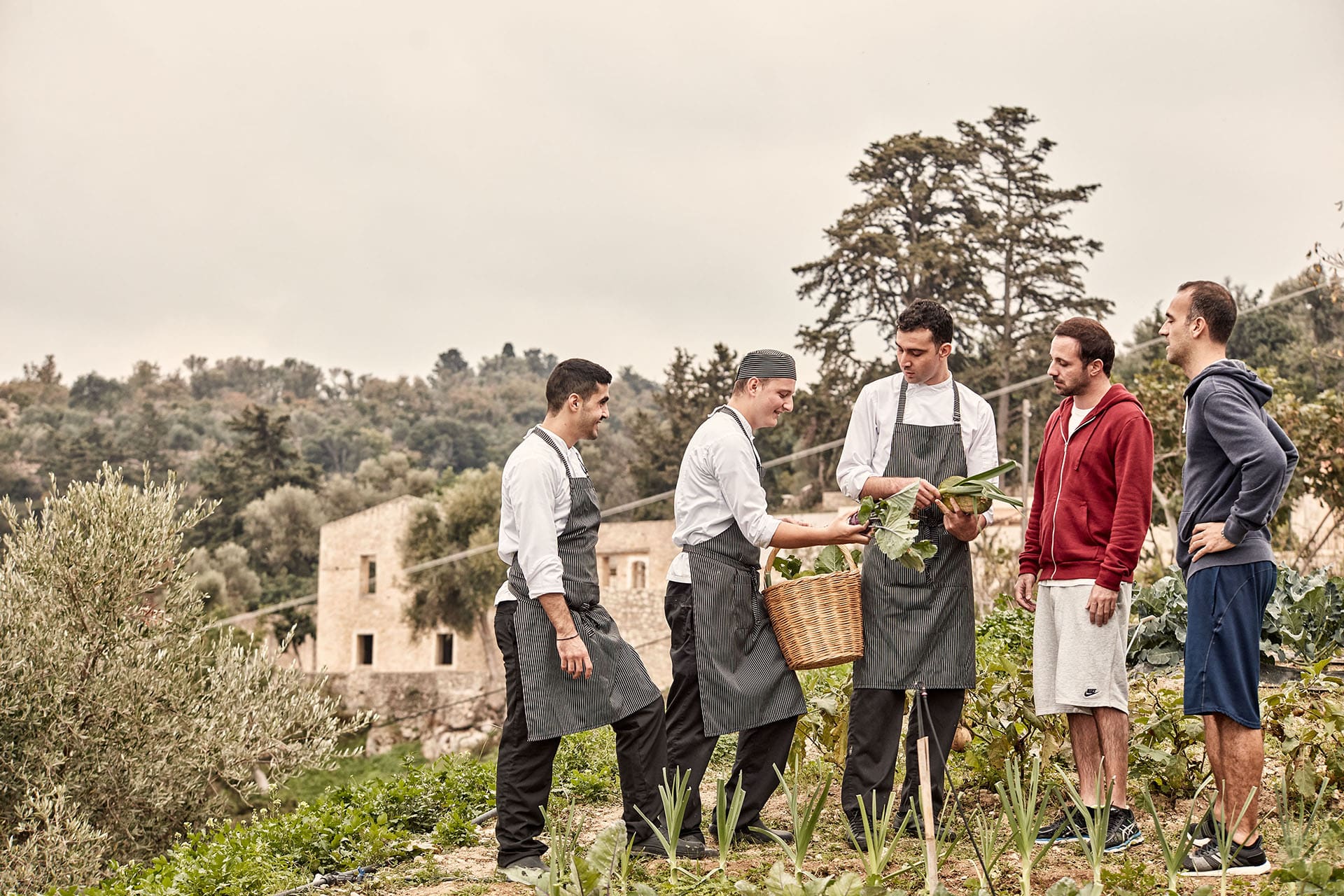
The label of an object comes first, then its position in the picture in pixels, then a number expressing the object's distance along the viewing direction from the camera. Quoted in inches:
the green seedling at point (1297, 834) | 117.4
